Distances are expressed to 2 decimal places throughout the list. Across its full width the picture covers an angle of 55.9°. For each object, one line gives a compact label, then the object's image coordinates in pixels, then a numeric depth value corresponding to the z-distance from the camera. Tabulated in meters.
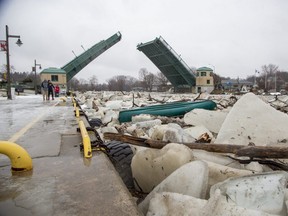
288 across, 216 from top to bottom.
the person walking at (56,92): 27.07
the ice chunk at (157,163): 2.27
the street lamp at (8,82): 20.09
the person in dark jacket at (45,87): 17.91
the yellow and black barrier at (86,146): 2.71
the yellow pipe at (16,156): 2.28
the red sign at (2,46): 18.05
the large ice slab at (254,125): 3.41
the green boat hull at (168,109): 6.82
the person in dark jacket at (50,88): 19.17
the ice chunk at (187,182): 1.93
